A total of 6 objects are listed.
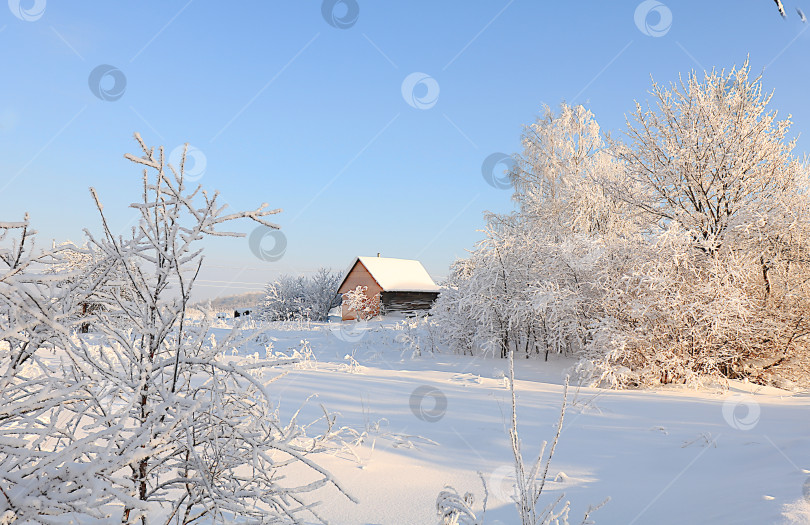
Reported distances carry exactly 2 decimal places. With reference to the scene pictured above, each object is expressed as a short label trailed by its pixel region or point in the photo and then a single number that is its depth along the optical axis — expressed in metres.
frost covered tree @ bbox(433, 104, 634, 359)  10.19
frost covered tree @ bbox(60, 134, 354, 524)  1.74
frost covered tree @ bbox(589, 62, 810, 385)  8.68
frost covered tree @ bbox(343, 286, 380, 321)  23.66
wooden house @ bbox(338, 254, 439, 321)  29.02
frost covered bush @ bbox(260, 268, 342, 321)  30.63
